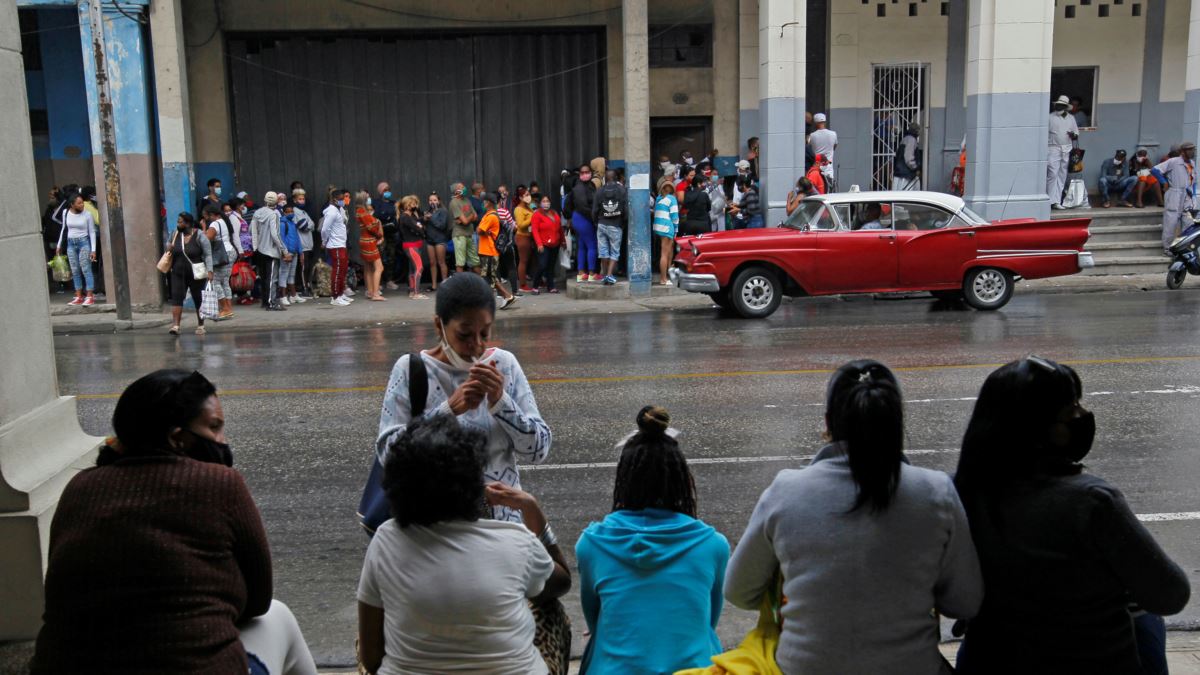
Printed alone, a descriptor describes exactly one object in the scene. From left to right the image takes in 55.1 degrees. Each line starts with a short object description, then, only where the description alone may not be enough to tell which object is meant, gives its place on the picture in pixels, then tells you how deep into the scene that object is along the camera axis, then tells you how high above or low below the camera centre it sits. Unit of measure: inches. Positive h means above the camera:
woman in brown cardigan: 121.8 -42.7
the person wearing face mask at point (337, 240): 769.6 -52.6
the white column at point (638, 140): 754.8 +9.0
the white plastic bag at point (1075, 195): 877.8 -38.4
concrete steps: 797.2 -69.3
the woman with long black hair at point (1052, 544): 119.7 -41.9
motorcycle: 703.7 -69.4
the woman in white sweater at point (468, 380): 165.8 -33.0
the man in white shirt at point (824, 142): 831.1 +5.4
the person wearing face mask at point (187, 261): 634.8 -53.7
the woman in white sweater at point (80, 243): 769.6 -51.3
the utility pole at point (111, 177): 661.3 -6.8
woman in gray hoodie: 123.6 -43.0
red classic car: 616.1 -56.0
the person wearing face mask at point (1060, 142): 845.8 +1.7
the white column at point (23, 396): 171.9 -35.8
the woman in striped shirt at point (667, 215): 766.5 -41.0
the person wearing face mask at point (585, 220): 793.6 -44.6
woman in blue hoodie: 140.3 -51.1
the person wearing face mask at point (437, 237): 776.9 -53.3
